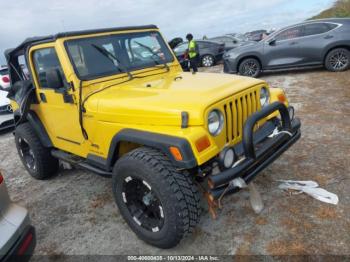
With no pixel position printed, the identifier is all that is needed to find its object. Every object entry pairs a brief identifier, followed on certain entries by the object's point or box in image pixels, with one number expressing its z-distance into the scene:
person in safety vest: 11.40
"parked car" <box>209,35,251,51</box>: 16.12
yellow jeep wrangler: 2.66
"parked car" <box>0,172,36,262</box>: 2.31
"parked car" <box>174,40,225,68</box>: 15.15
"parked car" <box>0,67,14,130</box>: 7.60
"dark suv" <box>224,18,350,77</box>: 9.57
